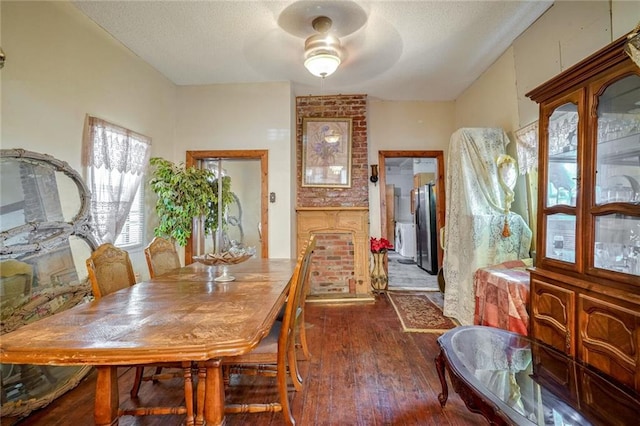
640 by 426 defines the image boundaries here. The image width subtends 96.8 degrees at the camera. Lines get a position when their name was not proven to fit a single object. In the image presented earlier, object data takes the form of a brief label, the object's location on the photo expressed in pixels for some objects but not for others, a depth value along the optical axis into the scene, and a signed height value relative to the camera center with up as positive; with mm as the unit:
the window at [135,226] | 2977 -181
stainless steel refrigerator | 5285 -452
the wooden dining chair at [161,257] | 2268 -404
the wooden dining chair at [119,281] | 1312 -456
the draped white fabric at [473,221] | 2783 -154
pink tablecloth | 2062 -711
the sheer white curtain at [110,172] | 2510 +368
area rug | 3027 -1299
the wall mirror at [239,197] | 3844 +149
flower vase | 4293 -1036
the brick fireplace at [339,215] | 4191 -116
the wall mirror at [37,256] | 1759 -322
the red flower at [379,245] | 4191 -566
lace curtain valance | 2506 +605
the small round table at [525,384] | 1124 -832
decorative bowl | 1917 -339
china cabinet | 1311 -76
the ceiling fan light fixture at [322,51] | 2619 +1457
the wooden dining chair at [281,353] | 1509 -812
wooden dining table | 960 -482
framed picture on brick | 4234 +825
